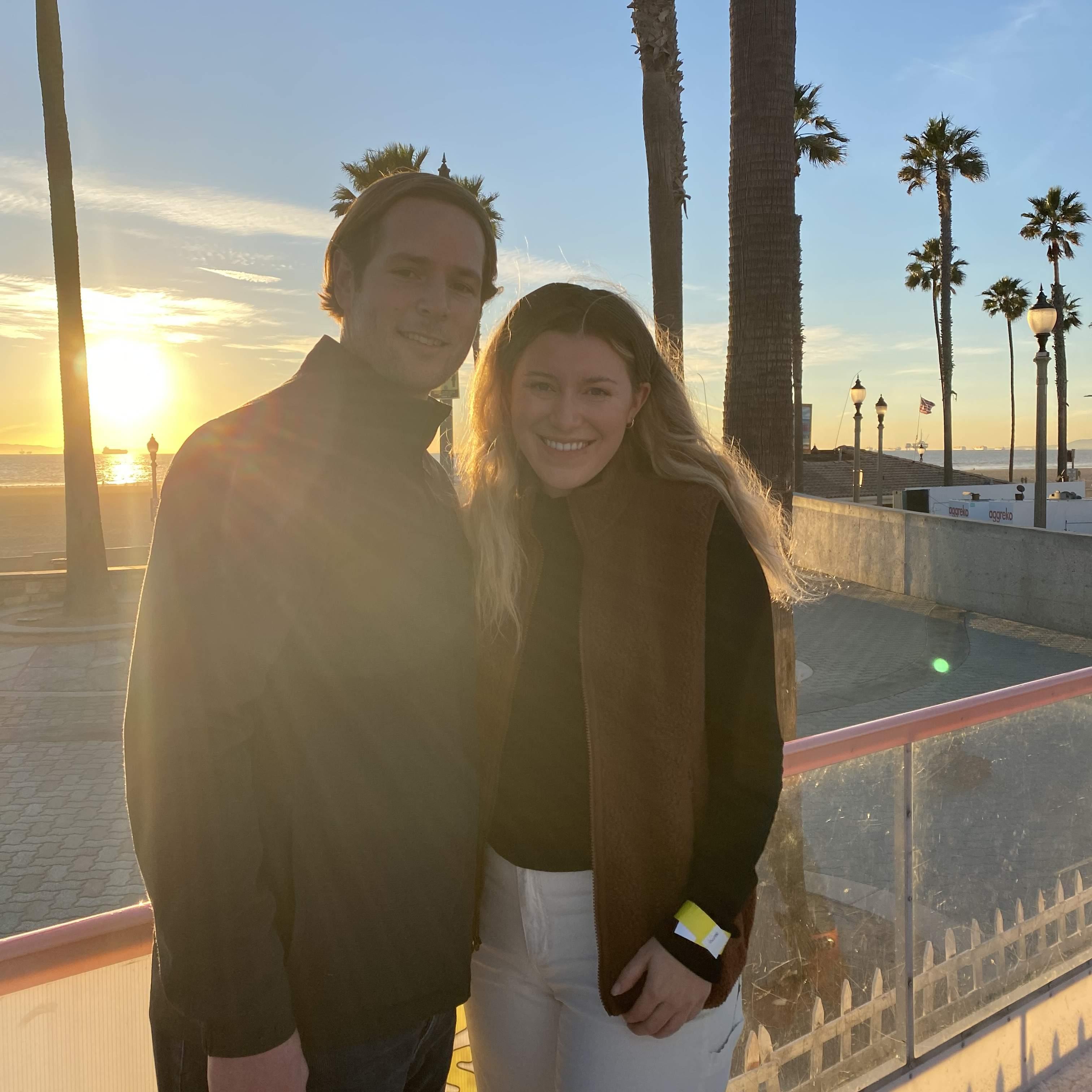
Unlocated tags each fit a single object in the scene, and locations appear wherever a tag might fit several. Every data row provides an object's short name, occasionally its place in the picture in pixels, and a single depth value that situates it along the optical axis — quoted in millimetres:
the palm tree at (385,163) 26094
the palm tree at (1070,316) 50156
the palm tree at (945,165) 34375
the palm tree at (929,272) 47469
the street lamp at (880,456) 31602
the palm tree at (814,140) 24938
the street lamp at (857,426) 28141
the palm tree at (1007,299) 53188
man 1263
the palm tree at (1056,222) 41094
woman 1661
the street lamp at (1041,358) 15039
